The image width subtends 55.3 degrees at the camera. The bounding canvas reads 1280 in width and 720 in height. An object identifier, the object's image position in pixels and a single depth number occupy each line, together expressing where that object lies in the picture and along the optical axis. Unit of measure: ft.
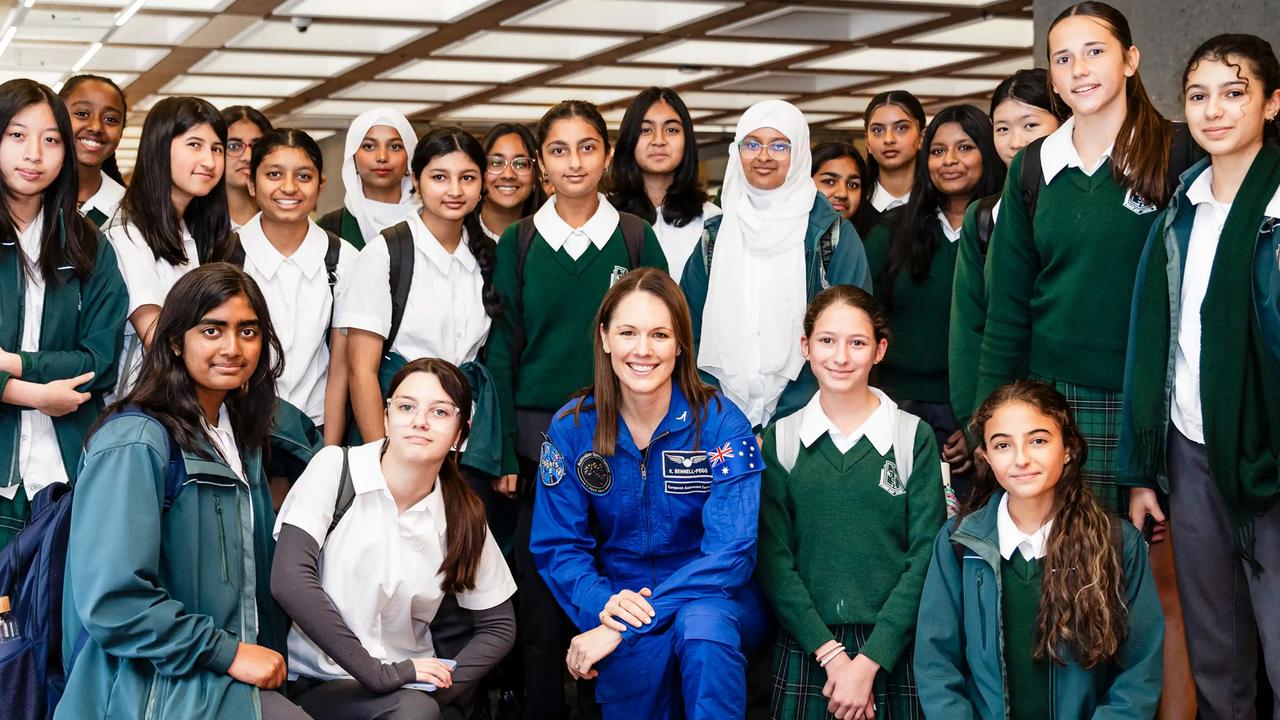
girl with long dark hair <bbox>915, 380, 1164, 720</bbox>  8.36
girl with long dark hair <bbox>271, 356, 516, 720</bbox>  8.54
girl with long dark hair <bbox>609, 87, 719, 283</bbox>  12.75
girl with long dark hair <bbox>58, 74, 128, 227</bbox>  12.62
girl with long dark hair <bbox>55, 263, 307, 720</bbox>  7.65
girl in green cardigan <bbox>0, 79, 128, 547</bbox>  9.34
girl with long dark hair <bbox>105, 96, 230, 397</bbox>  10.43
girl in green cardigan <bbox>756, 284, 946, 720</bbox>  9.30
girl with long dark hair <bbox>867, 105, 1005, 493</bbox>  12.07
